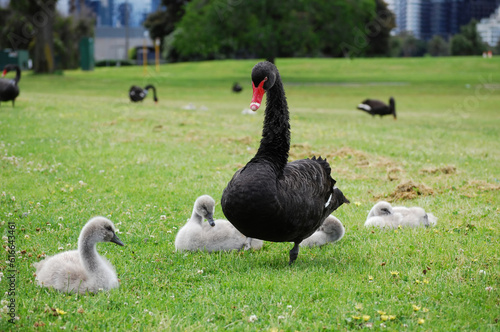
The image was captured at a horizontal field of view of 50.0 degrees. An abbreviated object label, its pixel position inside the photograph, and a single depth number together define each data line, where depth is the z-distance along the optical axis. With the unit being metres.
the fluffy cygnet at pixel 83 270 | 4.27
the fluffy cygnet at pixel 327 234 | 5.70
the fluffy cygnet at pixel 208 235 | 5.41
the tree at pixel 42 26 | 34.97
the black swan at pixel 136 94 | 21.14
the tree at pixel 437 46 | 83.12
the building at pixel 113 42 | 86.06
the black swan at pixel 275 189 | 4.45
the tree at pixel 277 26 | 35.62
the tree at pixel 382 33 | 57.78
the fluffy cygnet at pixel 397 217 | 6.29
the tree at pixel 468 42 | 70.94
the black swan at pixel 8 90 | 15.64
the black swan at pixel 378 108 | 20.09
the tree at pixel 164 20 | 64.75
